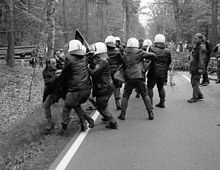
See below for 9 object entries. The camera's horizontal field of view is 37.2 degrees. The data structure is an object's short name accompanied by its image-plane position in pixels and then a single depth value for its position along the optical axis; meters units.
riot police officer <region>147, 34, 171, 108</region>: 9.23
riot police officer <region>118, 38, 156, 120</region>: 8.03
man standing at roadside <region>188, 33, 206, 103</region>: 9.86
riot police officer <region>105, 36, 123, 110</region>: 9.15
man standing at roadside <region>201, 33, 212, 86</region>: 13.63
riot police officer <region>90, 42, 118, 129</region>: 7.18
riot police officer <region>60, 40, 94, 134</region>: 6.75
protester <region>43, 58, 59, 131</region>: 7.18
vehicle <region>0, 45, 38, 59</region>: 30.30
